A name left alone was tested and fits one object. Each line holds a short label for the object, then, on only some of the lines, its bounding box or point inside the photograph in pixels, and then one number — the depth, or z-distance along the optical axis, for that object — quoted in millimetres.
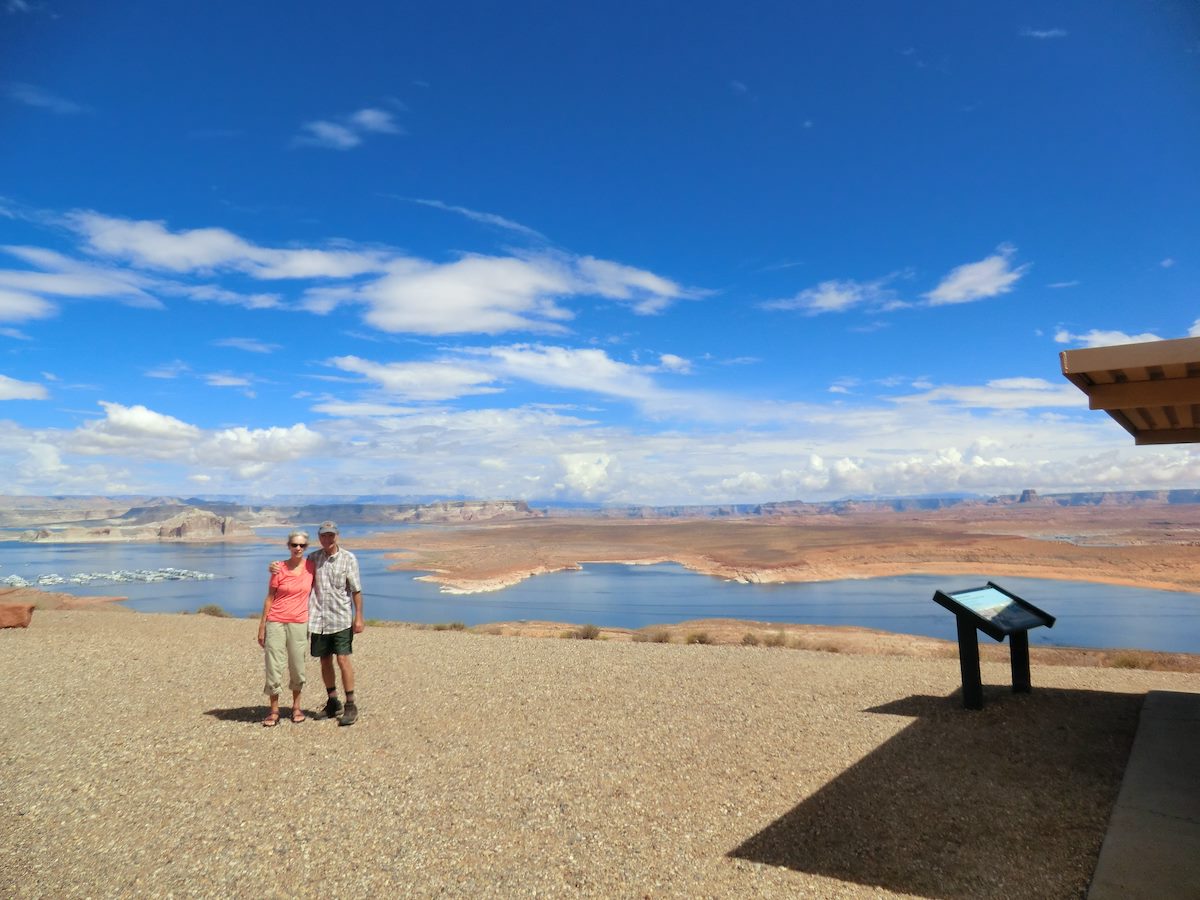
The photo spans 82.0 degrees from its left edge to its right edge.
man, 6594
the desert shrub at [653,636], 15051
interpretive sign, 7449
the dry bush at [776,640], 13991
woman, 6641
